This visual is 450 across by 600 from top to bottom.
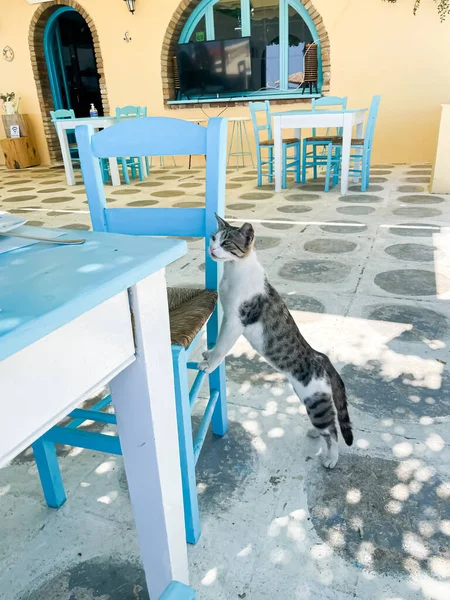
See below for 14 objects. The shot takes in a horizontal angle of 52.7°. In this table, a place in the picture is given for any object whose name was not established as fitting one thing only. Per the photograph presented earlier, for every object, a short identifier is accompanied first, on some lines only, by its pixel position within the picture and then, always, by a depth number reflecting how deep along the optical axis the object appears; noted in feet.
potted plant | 26.56
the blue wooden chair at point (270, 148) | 17.66
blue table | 1.56
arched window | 22.57
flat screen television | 23.26
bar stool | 24.27
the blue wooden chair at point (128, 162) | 20.17
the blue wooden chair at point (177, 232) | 3.41
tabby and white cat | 4.17
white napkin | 2.22
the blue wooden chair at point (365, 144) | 15.98
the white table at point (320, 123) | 15.15
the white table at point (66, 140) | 18.73
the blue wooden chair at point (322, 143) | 16.43
